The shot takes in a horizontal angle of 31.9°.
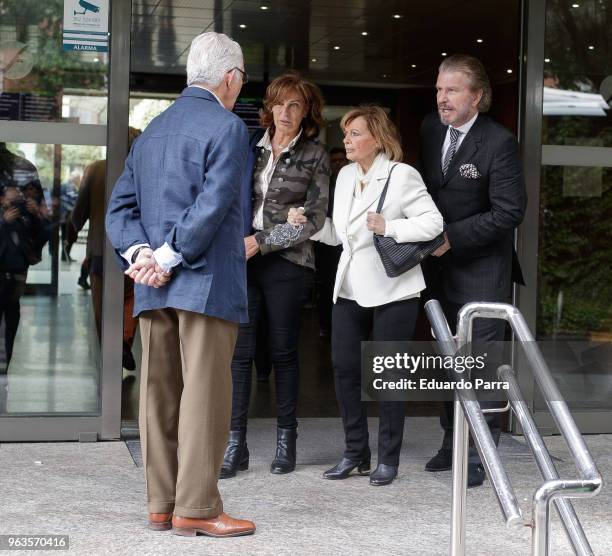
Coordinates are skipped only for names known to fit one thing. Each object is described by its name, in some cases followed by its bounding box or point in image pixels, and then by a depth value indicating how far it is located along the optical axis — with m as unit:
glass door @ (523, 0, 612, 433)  5.68
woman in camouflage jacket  4.57
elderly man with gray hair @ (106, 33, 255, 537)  3.52
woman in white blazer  4.44
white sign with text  5.19
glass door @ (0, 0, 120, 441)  5.16
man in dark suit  4.52
